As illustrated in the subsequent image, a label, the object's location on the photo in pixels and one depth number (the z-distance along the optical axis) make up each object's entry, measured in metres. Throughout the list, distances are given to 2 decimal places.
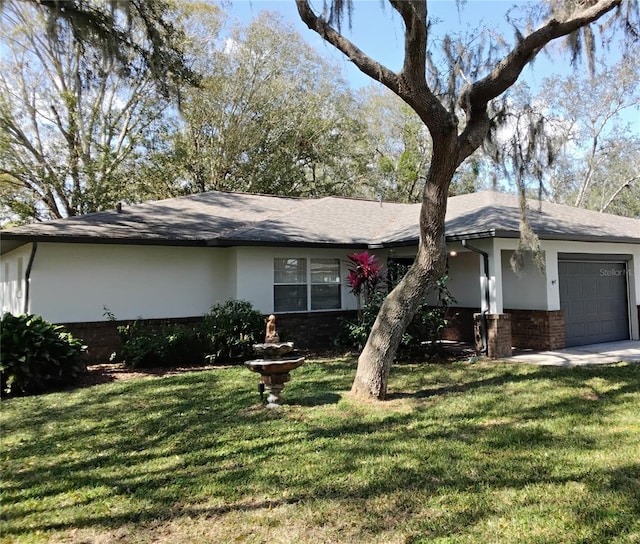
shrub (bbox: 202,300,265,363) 9.78
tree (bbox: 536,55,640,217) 25.03
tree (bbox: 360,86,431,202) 26.73
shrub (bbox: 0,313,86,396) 7.13
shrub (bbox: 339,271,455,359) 9.61
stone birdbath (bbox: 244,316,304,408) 5.83
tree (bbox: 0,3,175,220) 20.14
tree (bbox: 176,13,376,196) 23.20
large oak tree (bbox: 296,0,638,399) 6.19
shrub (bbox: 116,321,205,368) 9.28
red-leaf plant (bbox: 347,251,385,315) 10.19
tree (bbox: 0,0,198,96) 5.89
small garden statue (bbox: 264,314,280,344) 6.14
